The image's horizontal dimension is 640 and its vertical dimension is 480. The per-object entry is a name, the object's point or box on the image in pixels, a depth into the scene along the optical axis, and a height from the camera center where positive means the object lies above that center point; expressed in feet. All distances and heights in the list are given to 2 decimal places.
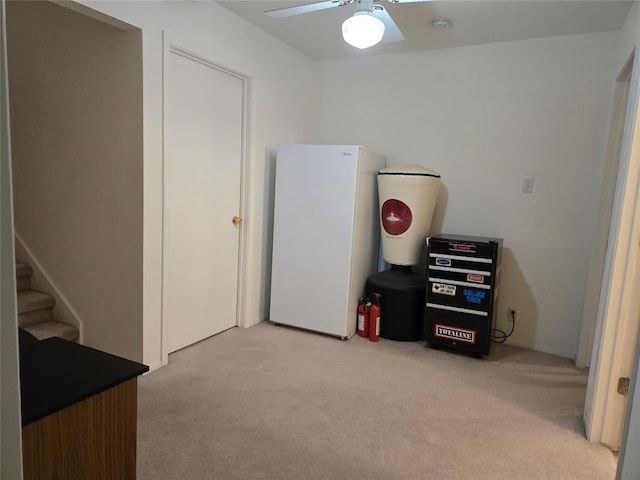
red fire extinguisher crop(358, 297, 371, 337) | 11.60 -3.35
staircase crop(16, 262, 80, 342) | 9.54 -3.28
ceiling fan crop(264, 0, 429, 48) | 6.89 +2.64
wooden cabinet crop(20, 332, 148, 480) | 3.08 -1.81
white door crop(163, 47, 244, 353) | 9.39 -0.36
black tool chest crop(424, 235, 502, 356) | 10.07 -2.25
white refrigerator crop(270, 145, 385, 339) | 11.05 -1.20
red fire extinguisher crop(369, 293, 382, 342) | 11.31 -3.37
